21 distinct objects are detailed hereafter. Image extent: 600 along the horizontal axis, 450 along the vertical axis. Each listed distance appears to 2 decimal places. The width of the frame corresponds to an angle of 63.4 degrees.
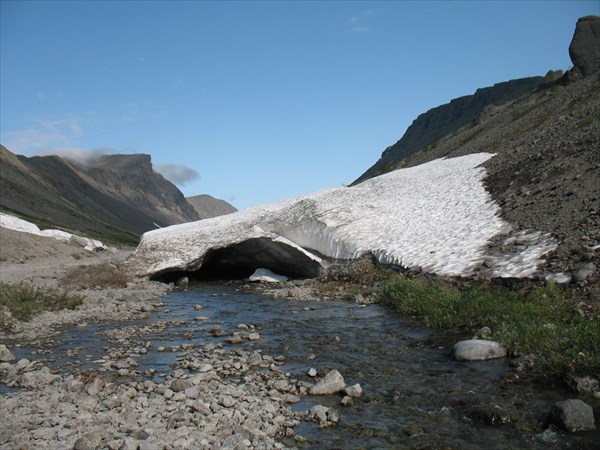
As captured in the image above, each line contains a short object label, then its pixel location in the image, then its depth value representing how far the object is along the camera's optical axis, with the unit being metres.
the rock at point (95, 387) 8.15
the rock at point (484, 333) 10.93
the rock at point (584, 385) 7.70
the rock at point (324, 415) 7.20
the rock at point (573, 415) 6.63
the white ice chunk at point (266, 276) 25.18
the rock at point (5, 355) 10.29
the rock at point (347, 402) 7.87
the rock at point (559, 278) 12.41
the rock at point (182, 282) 24.33
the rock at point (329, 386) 8.39
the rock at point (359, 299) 16.77
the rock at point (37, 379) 8.67
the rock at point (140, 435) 6.41
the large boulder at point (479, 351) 9.79
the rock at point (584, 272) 12.11
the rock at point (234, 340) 12.09
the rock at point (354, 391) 8.16
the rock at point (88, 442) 6.17
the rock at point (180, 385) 8.27
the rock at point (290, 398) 8.01
